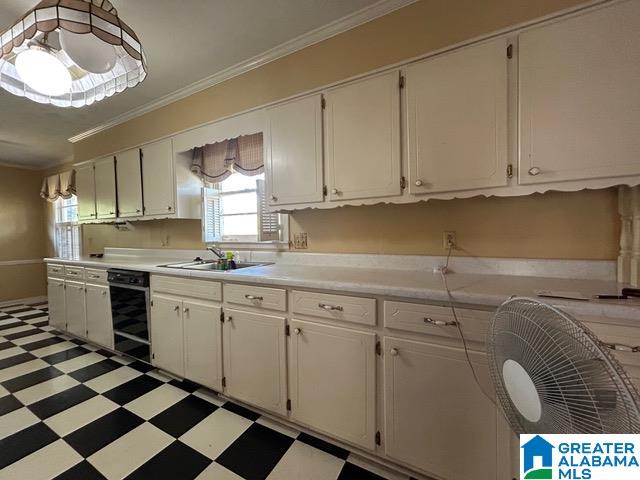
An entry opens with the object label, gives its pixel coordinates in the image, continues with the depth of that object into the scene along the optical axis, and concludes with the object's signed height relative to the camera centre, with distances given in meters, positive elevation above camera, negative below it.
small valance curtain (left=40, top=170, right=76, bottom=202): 4.29 +0.89
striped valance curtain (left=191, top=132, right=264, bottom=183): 2.41 +0.73
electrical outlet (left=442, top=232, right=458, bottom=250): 1.67 -0.06
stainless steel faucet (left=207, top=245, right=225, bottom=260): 2.46 -0.14
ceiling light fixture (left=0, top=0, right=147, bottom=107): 1.23 +0.96
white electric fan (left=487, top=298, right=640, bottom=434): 0.45 -0.29
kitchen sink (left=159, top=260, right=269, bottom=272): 2.26 -0.25
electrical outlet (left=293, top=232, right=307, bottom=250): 2.21 -0.05
